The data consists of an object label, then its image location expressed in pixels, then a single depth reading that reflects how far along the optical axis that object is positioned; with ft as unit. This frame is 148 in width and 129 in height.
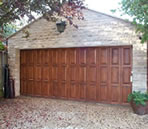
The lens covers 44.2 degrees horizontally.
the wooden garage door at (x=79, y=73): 18.72
